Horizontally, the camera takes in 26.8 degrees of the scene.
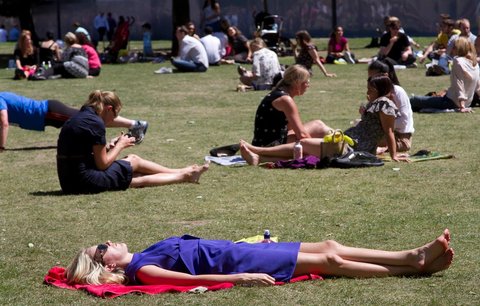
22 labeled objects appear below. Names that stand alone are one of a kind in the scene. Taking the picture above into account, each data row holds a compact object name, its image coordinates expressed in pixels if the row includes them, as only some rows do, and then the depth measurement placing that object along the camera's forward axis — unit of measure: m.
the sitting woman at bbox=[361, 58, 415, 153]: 11.94
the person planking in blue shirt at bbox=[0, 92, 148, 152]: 13.49
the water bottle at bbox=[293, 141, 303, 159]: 11.27
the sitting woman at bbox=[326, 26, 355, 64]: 28.67
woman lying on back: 6.42
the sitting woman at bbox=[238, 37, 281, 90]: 20.48
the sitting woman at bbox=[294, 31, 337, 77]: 23.38
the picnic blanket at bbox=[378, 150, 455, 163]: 11.43
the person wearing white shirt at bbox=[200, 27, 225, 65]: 28.02
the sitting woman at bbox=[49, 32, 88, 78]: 24.33
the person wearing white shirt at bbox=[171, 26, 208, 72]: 25.88
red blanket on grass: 6.33
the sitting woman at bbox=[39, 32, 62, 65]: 27.03
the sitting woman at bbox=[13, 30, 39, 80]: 24.98
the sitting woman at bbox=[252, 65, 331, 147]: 11.48
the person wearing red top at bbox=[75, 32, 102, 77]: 25.14
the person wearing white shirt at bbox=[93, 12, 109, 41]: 49.03
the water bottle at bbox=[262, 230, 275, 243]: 7.01
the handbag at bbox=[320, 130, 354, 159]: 11.05
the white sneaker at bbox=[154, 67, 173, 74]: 26.41
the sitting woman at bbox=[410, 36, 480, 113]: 15.37
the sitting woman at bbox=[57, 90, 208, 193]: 9.80
